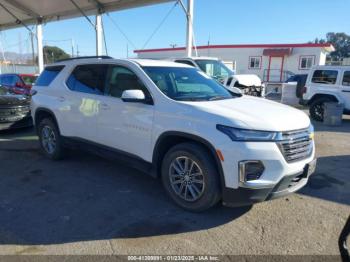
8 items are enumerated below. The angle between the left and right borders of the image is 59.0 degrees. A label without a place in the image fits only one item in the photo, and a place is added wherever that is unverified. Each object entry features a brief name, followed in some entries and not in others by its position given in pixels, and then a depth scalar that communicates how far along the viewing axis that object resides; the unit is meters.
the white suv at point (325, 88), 10.68
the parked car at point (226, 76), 11.94
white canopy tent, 13.66
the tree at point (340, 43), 90.45
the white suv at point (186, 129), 3.27
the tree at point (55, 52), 72.81
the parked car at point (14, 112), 7.80
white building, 34.31
